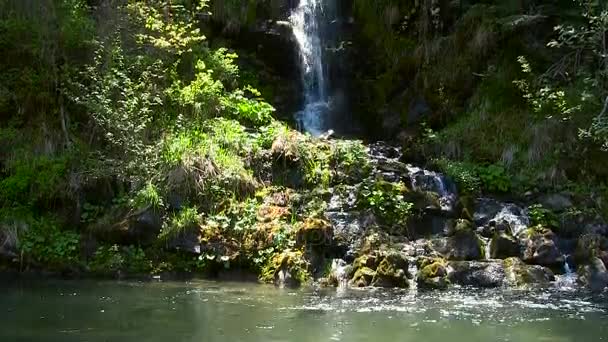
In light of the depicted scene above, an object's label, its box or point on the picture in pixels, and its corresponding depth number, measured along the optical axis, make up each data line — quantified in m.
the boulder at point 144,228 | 9.93
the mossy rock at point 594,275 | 8.92
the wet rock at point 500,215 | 10.48
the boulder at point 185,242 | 9.82
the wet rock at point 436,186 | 10.98
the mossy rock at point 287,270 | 9.27
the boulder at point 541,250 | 9.68
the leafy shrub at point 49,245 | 9.60
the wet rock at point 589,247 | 9.55
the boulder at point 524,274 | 9.00
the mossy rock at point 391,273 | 8.89
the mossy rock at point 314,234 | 9.81
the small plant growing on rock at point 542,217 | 10.45
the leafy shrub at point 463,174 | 11.48
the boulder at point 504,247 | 9.73
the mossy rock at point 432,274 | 8.84
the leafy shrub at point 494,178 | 11.62
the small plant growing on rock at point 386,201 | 10.40
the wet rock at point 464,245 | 9.66
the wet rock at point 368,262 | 9.22
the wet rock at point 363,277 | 8.95
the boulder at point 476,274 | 8.98
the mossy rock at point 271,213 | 10.26
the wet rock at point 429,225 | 10.34
